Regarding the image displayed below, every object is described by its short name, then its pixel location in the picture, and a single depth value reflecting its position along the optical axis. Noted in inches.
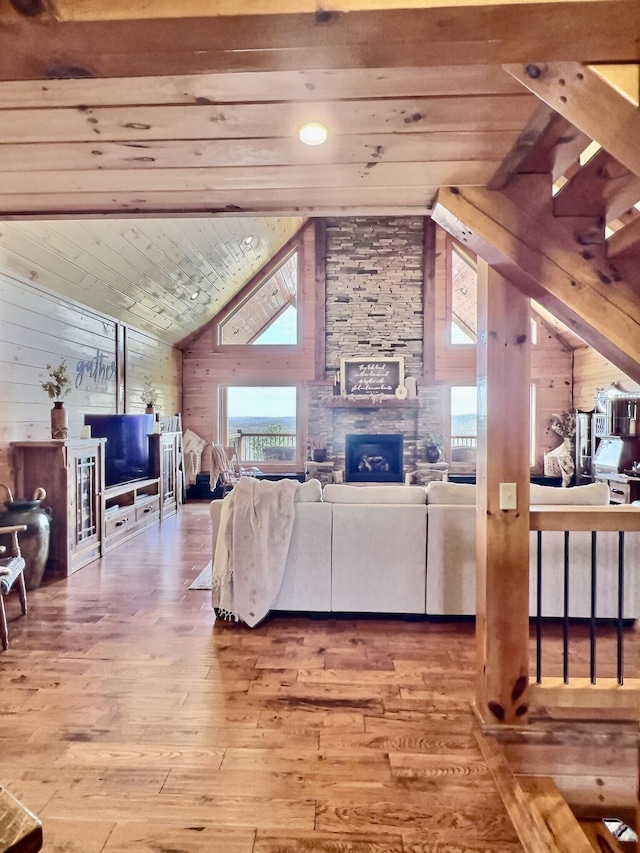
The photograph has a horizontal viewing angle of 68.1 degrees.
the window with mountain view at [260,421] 340.5
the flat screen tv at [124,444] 213.5
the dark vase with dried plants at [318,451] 321.1
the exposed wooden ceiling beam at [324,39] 34.2
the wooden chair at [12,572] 110.6
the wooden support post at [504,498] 81.5
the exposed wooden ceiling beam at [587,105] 43.5
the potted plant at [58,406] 166.4
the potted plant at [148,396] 268.4
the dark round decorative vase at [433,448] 320.2
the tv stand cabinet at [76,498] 162.2
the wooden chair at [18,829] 22.8
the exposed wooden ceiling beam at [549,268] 67.4
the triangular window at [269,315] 339.6
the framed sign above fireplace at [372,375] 326.0
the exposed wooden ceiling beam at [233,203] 81.3
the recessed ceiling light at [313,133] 62.1
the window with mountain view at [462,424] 335.0
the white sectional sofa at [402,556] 125.1
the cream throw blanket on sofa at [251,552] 126.7
